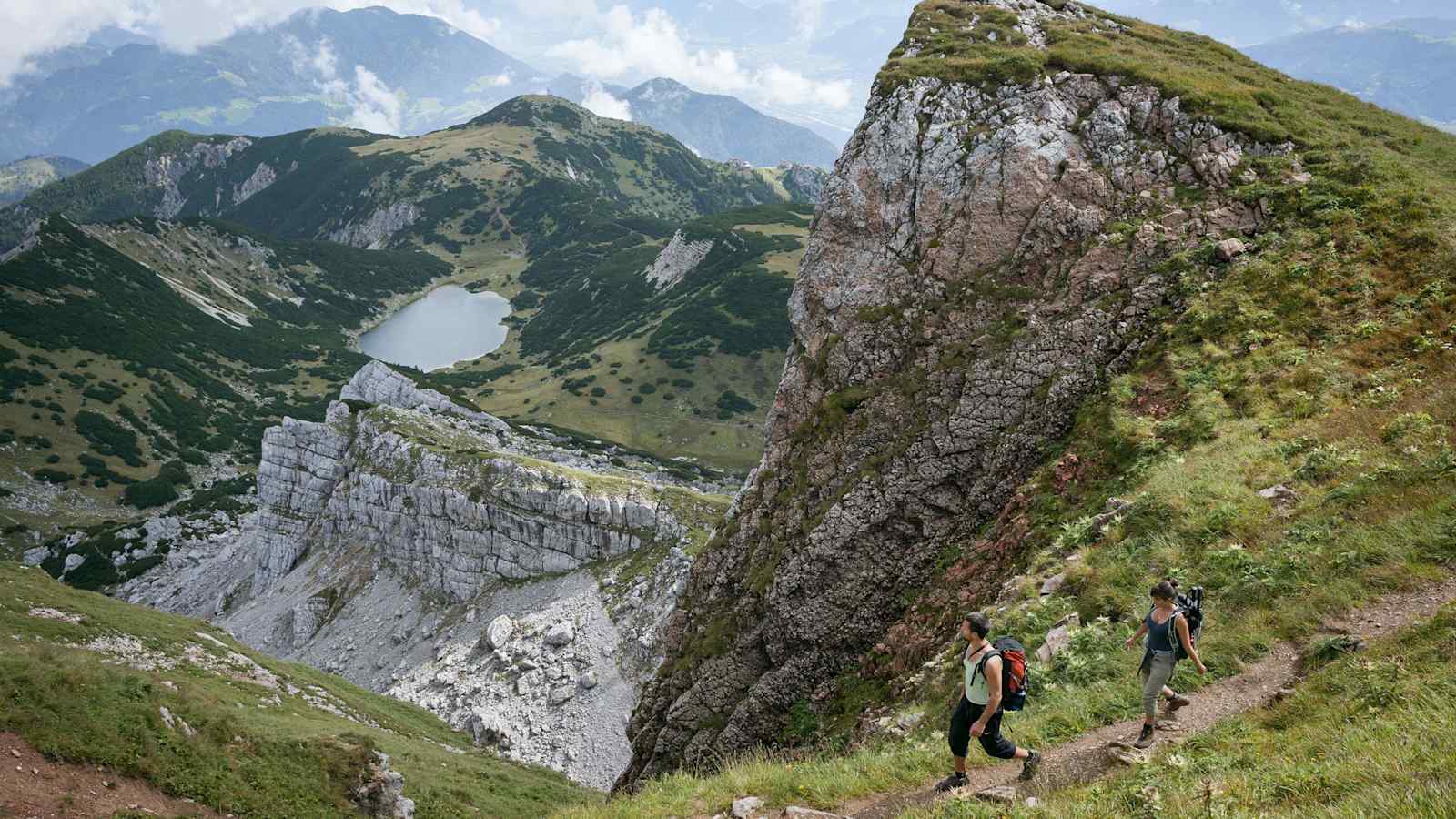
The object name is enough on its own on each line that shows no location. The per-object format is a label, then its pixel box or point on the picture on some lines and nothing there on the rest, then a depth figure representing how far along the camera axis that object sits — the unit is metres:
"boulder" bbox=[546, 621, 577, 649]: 53.31
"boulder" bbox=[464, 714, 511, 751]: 48.72
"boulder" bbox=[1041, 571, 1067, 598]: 14.88
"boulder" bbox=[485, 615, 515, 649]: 54.91
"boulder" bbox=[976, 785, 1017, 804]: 9.47
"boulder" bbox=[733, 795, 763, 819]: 12.18
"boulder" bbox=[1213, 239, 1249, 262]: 21.88
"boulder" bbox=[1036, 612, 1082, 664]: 13.20
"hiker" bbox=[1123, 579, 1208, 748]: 10.03
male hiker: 9.89
